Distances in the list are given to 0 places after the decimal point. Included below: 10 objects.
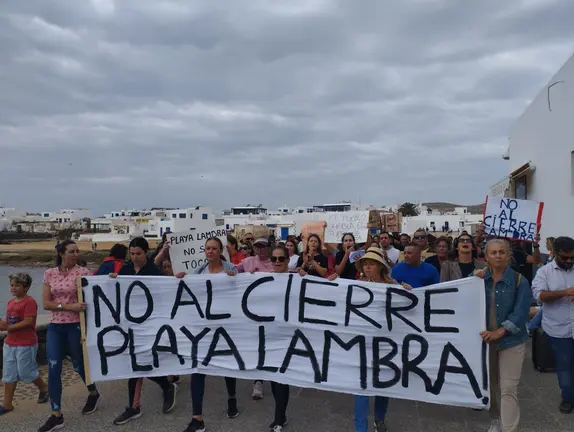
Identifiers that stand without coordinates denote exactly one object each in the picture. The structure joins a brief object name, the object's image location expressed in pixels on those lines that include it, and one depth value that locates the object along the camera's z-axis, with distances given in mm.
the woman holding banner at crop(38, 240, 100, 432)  4445
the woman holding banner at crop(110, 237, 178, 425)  4633
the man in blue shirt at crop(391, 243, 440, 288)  4594
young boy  4695
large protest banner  4117
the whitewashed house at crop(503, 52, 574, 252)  9055
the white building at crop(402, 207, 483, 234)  71812
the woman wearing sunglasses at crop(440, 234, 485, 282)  5094
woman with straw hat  4016
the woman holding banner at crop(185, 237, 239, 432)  4293
